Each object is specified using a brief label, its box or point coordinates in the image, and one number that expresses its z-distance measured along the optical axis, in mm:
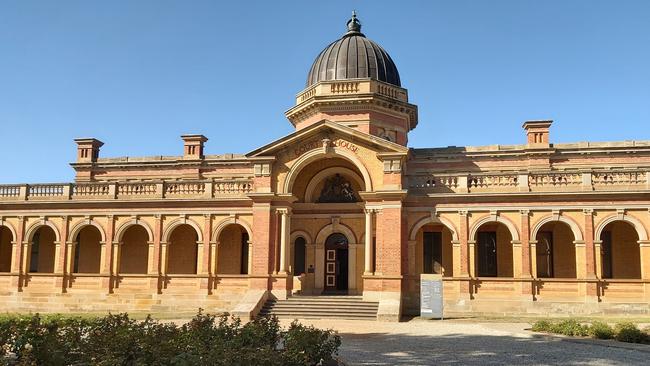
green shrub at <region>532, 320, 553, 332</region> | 20594
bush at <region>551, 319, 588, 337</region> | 19484
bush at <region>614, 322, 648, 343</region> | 18141
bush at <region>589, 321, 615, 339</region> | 18773
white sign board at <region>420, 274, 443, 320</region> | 24828
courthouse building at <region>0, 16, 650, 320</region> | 25953
